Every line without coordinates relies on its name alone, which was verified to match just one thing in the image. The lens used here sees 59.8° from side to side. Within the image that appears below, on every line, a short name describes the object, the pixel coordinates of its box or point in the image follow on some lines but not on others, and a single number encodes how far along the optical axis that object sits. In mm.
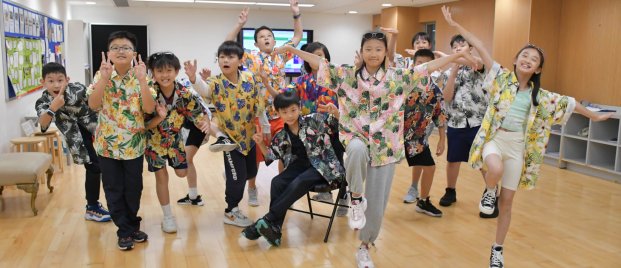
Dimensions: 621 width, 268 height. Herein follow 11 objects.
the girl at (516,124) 3088
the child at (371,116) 3039
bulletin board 5695
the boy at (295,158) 3529
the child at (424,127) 4082
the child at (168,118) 3510
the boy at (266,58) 4559
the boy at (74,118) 3980
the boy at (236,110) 3838
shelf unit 6109
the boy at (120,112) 3316
